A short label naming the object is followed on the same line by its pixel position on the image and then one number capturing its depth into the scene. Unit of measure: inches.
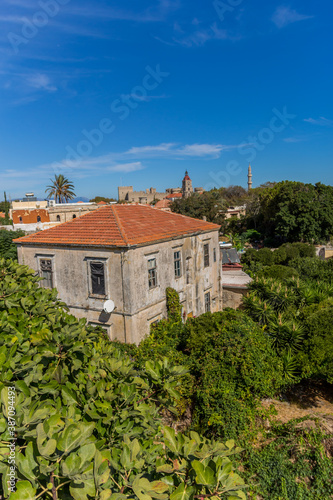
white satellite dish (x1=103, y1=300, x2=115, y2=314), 531.4
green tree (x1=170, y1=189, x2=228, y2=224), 1911.9
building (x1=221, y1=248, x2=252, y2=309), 865.3
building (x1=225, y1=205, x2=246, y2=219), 2665.4
